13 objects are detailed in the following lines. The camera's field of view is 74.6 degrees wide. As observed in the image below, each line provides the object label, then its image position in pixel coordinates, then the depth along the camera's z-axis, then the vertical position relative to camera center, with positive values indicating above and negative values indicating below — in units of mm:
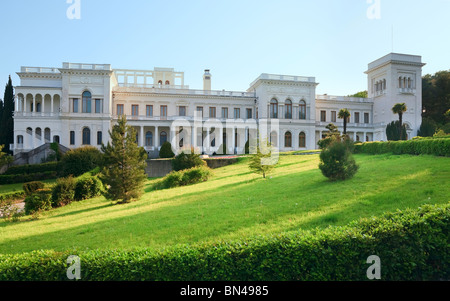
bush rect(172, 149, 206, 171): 22766 -815
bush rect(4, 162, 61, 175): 27219 -1698
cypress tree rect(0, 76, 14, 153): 38688 +4251
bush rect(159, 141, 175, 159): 33844 -173
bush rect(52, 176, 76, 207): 15070 -2154
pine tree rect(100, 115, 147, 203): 14281 -872
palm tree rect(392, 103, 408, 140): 31433 +4431
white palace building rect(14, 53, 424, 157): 38531 +6512
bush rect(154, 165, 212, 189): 18828 -1790
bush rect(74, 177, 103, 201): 16609 -2169
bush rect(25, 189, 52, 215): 13383 -2384
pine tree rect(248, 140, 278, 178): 16516 -486
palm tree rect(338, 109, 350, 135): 33906 +4287
